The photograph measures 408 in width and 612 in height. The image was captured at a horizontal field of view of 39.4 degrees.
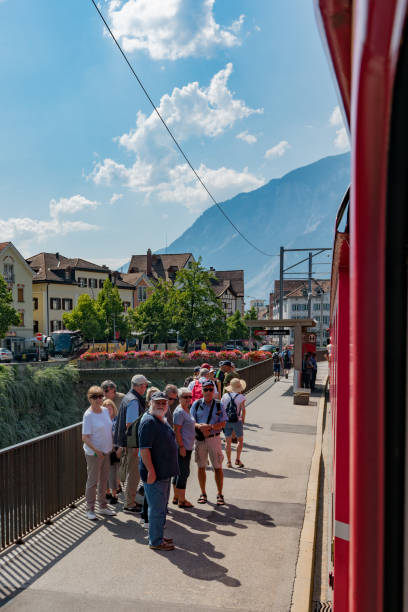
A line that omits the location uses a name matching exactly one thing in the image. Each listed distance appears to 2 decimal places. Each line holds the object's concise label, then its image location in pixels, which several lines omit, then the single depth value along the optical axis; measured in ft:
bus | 198.49
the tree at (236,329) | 282.95
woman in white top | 23.44
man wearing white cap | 23.63
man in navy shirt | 19.47
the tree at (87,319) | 212.43
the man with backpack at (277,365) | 95.99
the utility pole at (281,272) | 94.89
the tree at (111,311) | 213.25
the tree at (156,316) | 188.75
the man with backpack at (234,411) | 33.22
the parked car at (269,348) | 193.16
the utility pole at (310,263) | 101.52
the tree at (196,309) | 165.17
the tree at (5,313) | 157.89
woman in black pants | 25.08
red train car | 3.65
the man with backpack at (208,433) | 26.40
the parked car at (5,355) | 155.94
